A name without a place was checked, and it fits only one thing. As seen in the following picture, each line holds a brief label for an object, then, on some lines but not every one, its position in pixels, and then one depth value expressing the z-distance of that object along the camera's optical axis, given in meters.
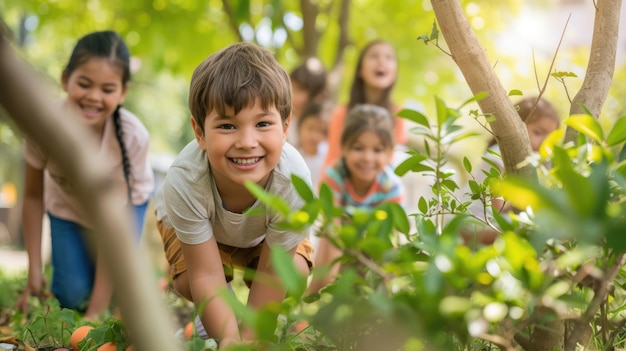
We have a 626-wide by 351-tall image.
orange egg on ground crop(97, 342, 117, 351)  1.88
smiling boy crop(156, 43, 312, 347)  2.02
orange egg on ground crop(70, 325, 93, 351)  2.07
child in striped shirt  4.34
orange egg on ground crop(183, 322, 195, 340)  2.48
